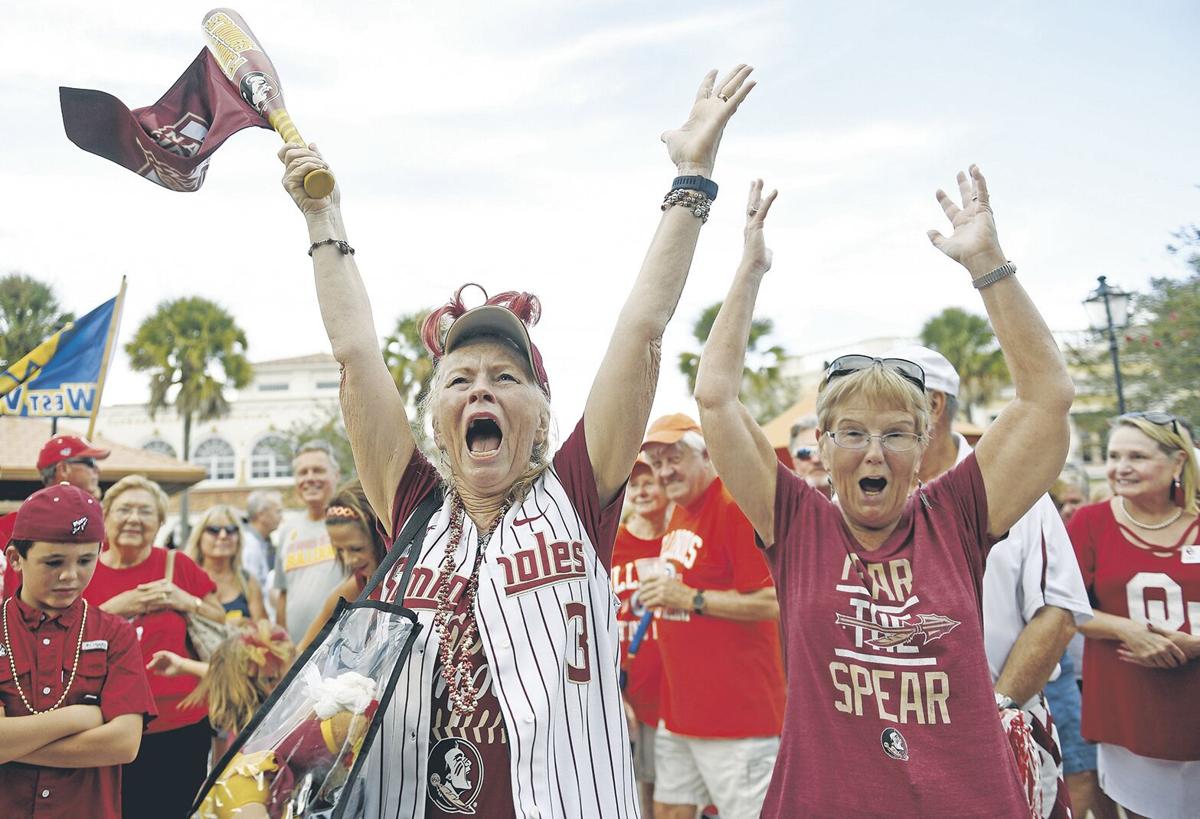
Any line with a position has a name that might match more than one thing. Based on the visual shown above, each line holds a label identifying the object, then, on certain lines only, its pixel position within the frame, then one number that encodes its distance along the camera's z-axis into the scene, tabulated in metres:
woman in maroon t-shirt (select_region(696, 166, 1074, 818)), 2.14
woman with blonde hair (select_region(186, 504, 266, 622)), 6.22
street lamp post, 12.10
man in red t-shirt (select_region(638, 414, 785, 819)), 4.55
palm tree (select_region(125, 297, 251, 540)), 34.97
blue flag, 6.69
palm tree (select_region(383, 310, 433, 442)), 31.94
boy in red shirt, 2.99
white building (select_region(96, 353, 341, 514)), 48.12
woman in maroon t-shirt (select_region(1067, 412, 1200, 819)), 3.88
